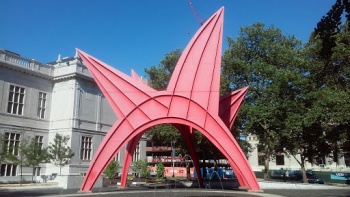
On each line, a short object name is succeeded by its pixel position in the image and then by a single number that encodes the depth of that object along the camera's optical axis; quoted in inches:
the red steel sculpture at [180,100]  762.2
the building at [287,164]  2568.9
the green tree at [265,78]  1262.3
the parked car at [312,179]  1827.0
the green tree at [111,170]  1462.8
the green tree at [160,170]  1713.8
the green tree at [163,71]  1664.6
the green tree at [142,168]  1686.8
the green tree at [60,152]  1395.2
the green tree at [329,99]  1091.9
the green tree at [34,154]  1266.0
